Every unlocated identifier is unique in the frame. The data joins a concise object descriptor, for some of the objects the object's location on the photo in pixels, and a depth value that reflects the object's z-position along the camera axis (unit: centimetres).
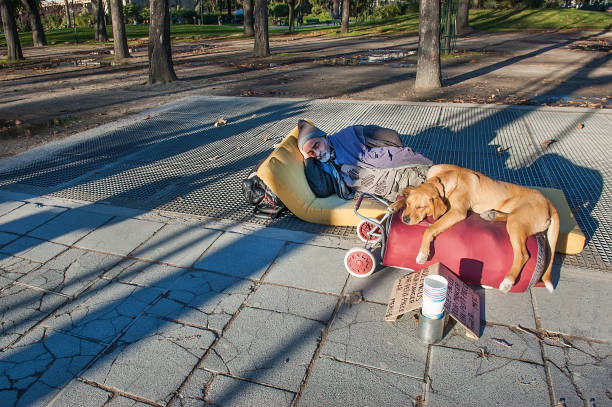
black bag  486
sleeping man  490
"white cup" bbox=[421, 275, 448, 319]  290
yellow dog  343
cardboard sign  309
